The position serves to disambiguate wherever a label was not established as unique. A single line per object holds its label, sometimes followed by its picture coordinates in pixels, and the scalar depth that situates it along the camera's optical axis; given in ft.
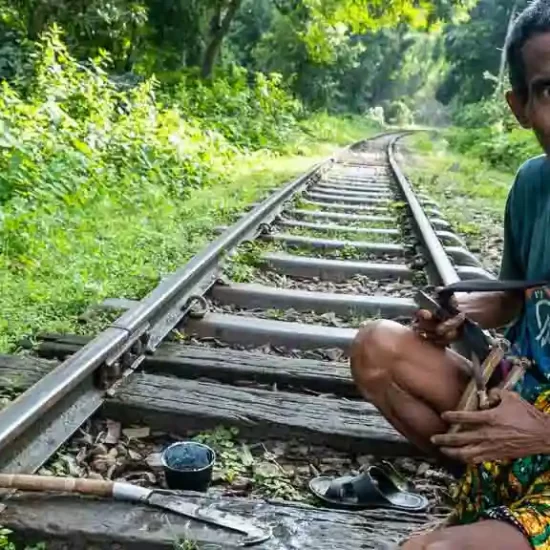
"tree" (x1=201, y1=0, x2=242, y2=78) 58.44
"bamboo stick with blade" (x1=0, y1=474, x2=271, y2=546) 6.78
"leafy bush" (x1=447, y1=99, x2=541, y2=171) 52.80
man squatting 5.24
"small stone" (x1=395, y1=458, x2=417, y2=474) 8.69
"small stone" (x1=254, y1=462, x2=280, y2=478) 8.25
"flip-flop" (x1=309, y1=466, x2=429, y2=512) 7.64
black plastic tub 7.55
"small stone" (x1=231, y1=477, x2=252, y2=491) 8.00
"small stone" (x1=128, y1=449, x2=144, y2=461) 8.43
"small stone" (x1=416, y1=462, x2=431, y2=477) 8.60
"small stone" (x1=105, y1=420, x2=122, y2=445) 8.67
